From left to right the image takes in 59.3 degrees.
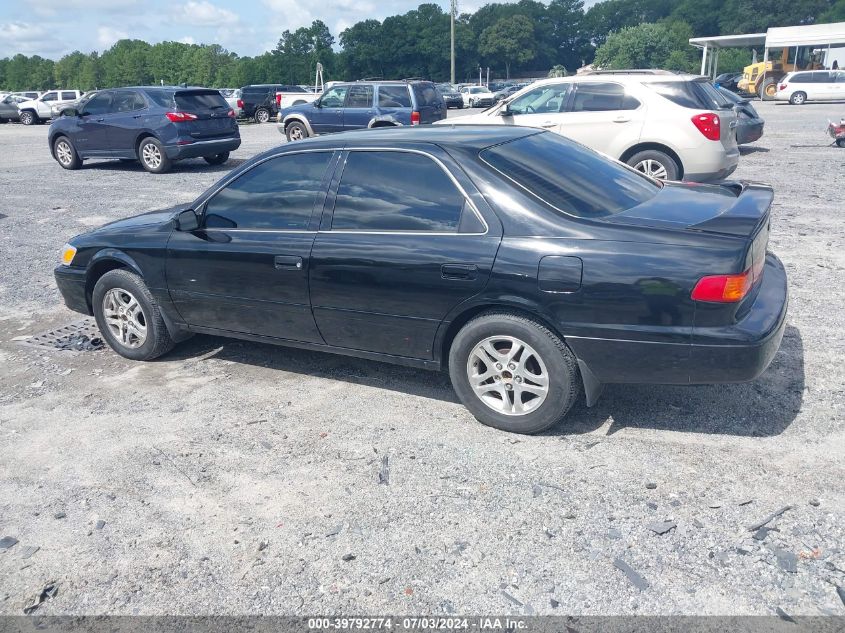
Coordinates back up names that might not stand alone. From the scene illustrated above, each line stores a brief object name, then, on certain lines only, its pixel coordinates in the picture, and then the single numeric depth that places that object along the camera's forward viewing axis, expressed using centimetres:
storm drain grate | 599
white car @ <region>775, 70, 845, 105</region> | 3544
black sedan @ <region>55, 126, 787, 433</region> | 368
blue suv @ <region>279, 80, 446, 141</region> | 1678
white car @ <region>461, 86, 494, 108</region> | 4706
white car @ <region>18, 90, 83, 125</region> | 3691
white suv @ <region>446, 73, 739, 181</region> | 1000
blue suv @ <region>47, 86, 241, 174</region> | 1477
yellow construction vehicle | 4197
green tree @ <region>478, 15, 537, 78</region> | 11694
